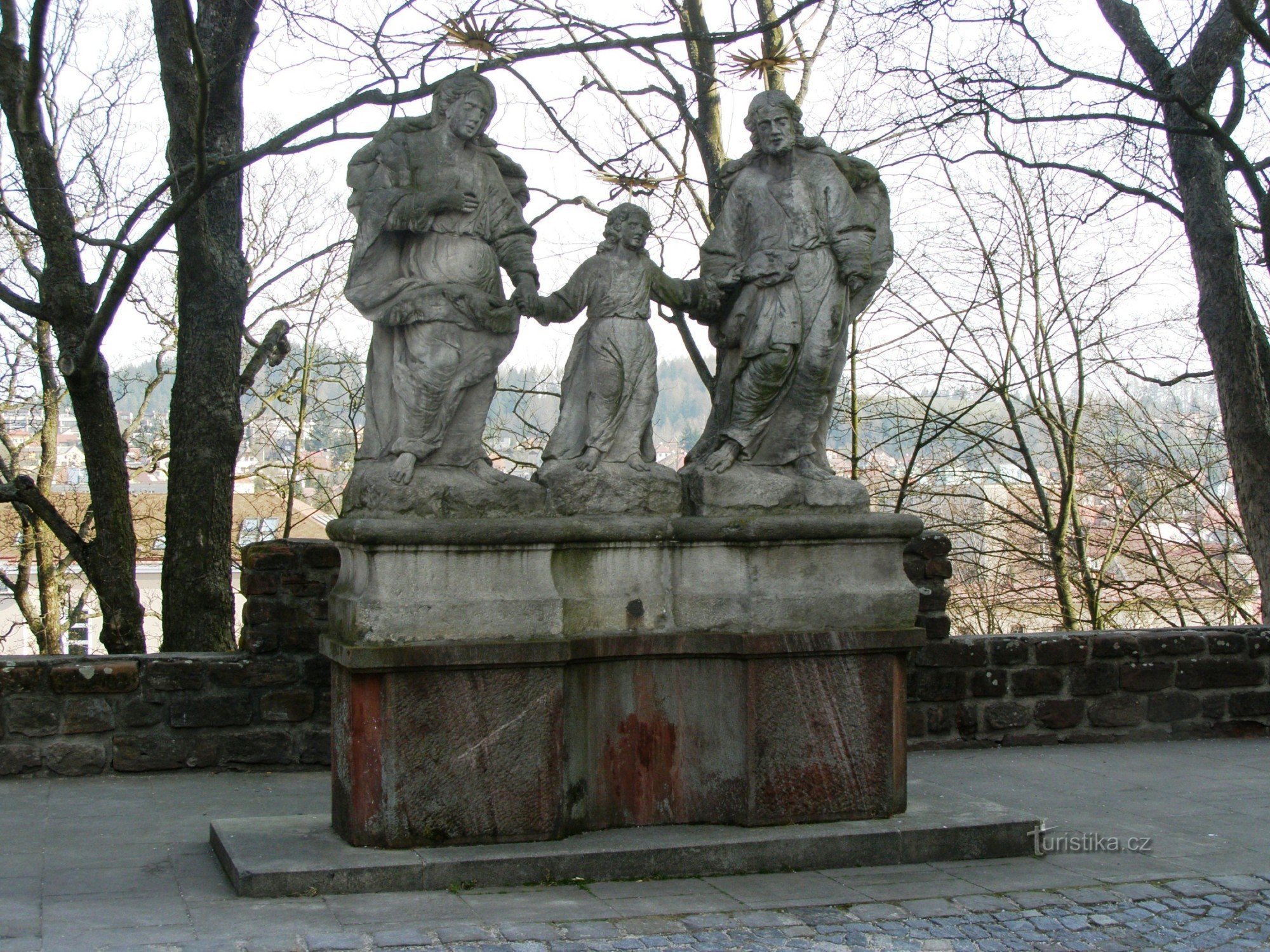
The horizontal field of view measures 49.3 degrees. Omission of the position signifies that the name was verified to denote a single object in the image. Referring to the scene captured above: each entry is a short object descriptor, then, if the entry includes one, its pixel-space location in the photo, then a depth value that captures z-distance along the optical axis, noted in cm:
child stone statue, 571
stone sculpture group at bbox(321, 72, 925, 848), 523
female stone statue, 546
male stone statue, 590
